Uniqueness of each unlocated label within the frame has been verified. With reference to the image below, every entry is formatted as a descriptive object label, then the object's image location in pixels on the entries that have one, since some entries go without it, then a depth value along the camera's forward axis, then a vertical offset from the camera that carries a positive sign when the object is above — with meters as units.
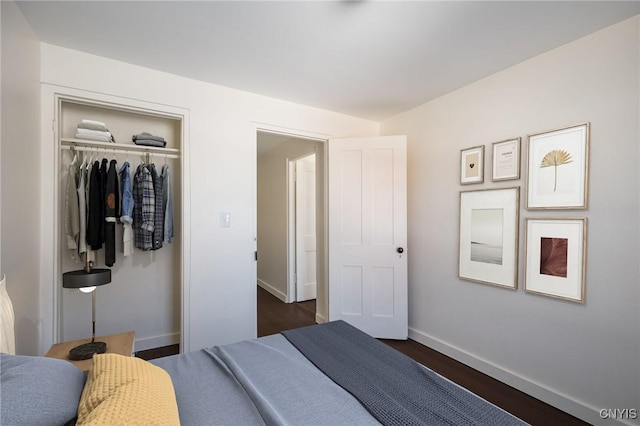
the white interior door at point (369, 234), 2.91 -0.27
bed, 0.82 -0.72
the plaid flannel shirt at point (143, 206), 2.37 +0.01
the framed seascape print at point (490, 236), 2.13 -0.22
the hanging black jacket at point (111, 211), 2.26 -0.03
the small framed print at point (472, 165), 2.36 +0.38
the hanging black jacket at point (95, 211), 2.20 -0.03
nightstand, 1.51 -0.83
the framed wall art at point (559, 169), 1.79 +0.27
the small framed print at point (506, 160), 2.11 +0.38
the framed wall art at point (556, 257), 1.79 -0.32
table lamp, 1.51 -0.41
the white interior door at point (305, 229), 4.11 -0.30
